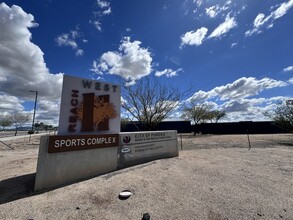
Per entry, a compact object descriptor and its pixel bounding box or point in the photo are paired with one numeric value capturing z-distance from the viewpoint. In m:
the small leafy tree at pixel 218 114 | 38.16
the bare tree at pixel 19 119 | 51.66
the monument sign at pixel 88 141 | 4.72
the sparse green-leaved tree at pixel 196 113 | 32.88
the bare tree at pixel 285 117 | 17.09
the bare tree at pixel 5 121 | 52.62
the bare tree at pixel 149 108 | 14.56
